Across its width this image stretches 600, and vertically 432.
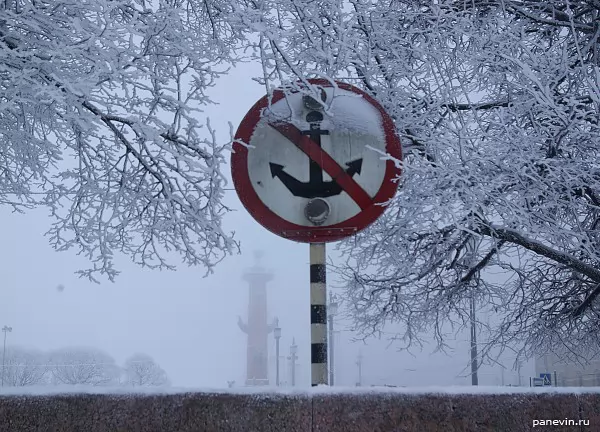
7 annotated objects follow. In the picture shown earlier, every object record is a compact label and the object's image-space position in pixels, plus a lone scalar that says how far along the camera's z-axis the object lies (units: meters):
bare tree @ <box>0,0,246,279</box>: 4.57
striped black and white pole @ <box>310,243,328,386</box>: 3.05
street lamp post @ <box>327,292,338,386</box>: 10.39
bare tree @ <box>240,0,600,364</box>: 5.73
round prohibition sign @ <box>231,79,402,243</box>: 3.20
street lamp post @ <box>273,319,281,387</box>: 30.48
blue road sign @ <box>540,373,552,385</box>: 17.09
